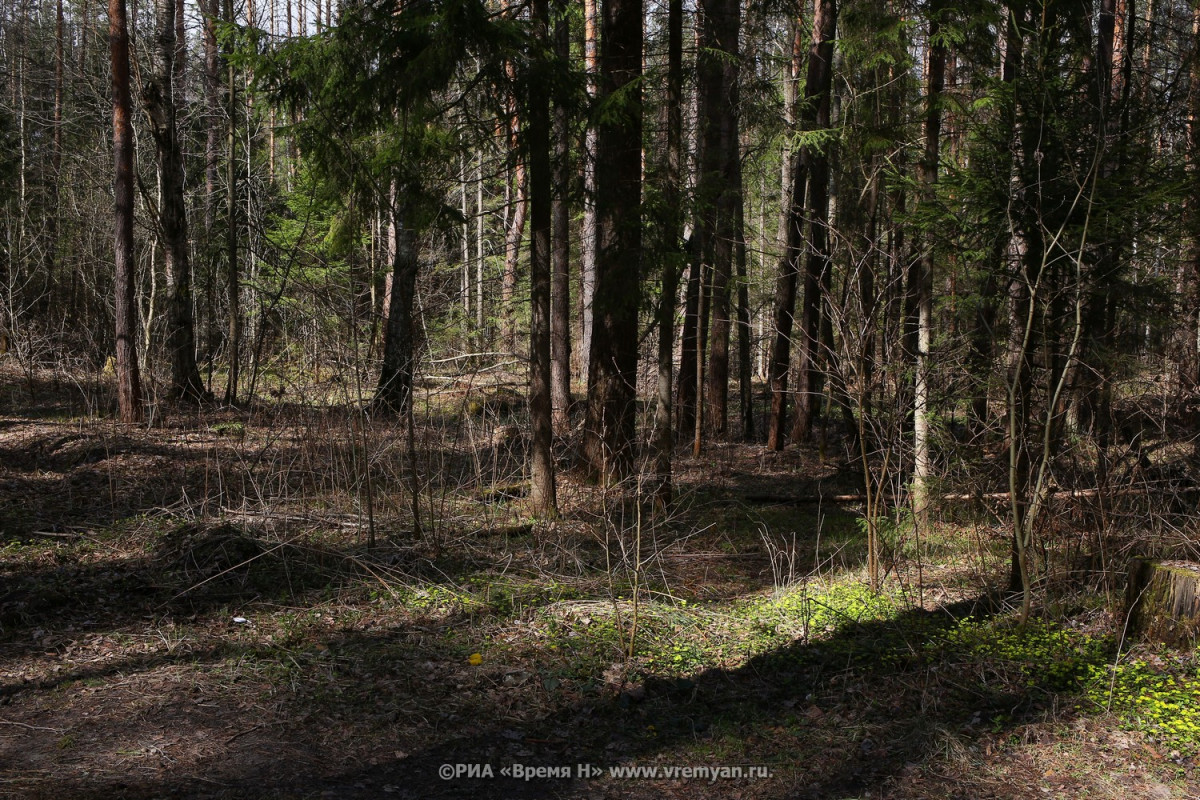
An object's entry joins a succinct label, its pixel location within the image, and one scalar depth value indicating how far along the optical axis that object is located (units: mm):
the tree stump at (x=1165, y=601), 5301
